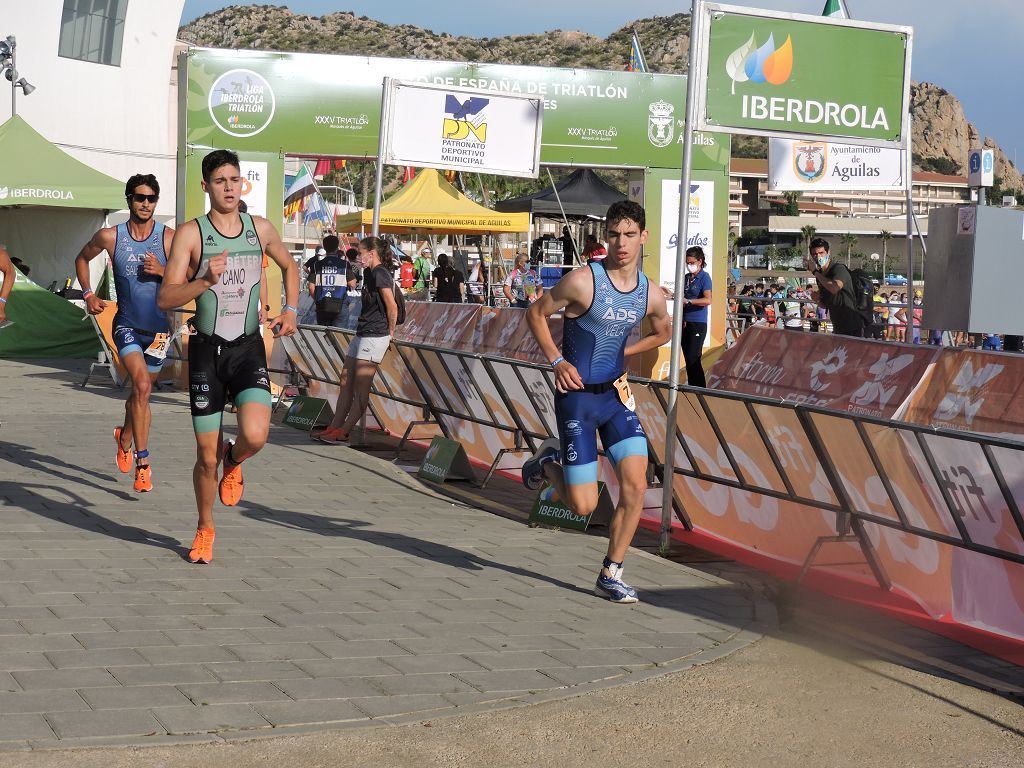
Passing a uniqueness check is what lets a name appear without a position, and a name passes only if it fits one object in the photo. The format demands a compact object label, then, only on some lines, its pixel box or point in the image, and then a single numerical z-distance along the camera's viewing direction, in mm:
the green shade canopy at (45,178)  23516
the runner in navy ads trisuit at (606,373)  6574
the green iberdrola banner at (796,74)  7914
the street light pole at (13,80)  29266
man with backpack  14414
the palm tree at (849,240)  115662
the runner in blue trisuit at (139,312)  8992
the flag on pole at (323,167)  45781
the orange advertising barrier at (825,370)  9023
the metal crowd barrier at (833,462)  6113
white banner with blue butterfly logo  13648
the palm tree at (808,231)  113331
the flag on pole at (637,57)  32466
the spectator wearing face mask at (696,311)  16297
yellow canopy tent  27688
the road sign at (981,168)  12219
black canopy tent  28953
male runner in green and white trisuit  6883
